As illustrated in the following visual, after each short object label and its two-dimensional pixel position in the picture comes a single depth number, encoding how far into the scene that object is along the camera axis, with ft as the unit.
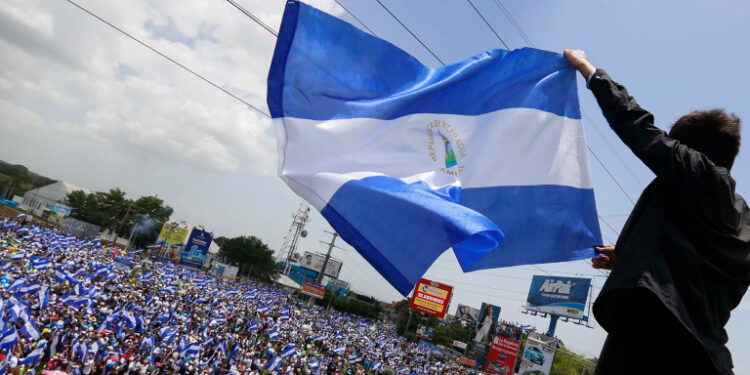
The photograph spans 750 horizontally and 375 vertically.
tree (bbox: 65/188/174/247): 229.66
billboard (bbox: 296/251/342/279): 286.93
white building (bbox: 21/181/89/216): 244.32
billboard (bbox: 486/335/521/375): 116.98
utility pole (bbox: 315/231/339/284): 192.69
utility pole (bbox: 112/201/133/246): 226.50
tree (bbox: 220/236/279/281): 240.32
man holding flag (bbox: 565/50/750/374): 4.56
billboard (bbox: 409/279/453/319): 150.51
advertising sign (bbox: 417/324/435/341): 164.04
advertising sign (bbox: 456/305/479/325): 193.36
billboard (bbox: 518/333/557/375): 106.06
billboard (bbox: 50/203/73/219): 206.01
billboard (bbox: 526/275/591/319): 128.36
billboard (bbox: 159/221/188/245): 176.96
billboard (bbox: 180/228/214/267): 179.73
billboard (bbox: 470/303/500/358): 135.54
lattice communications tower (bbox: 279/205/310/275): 257.55
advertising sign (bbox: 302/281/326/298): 201.46
